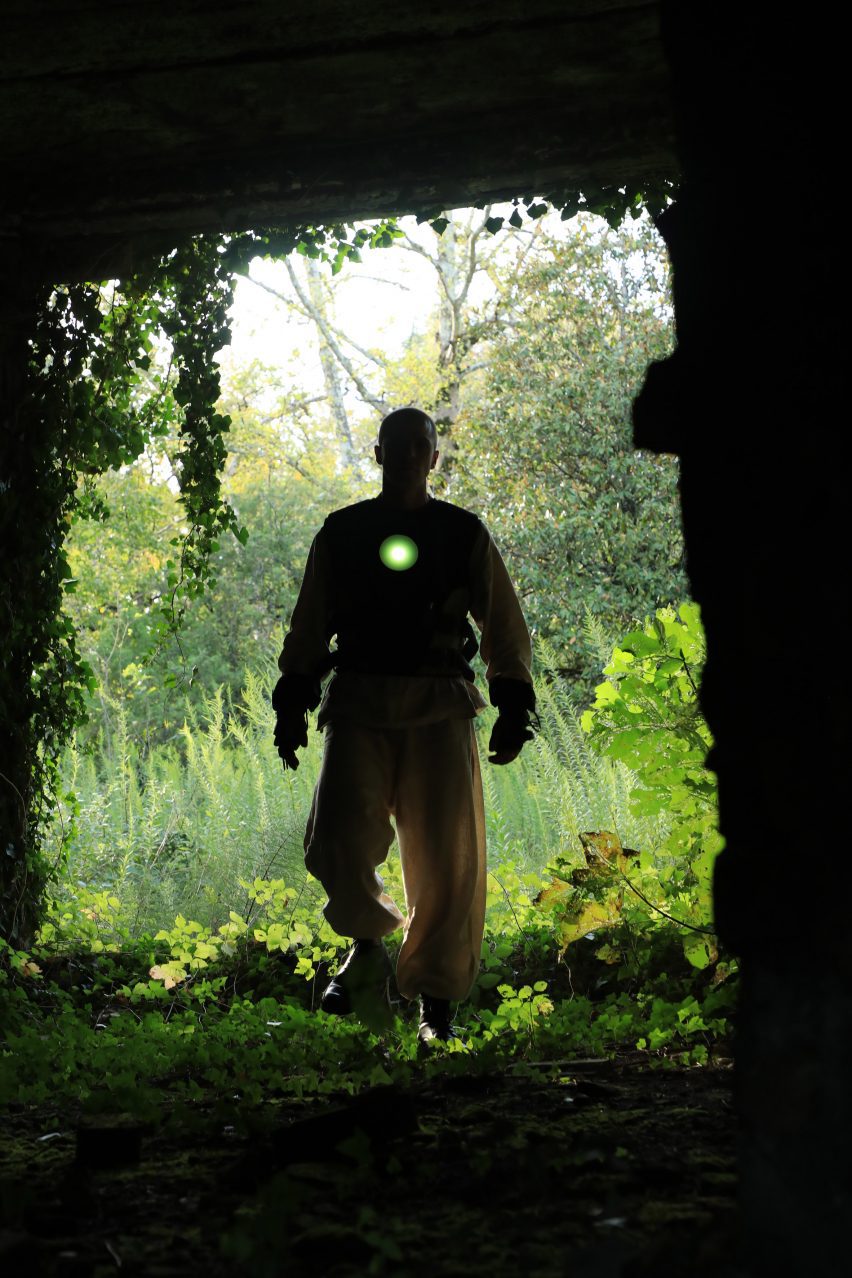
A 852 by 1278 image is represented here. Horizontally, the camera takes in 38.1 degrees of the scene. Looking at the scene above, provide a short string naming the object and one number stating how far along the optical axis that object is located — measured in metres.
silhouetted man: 4.15
